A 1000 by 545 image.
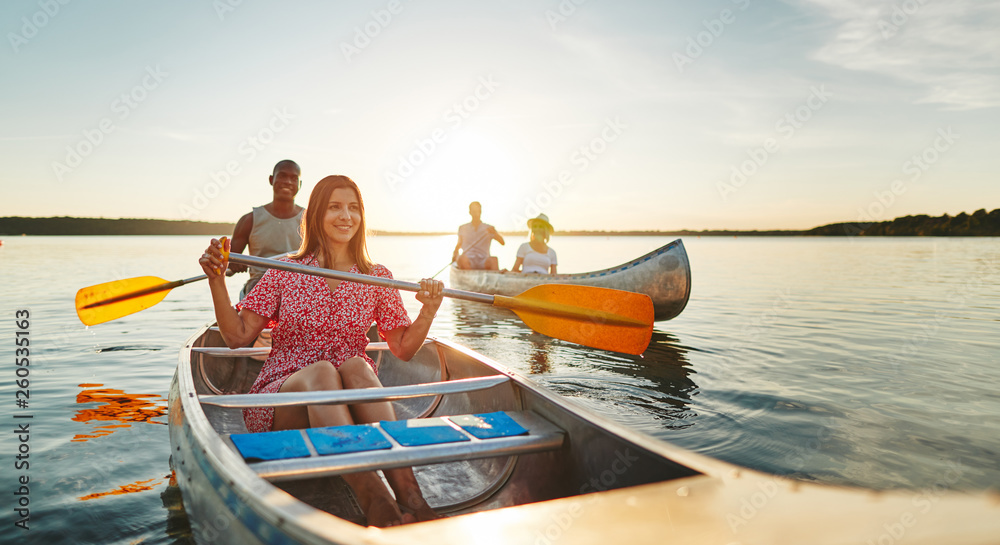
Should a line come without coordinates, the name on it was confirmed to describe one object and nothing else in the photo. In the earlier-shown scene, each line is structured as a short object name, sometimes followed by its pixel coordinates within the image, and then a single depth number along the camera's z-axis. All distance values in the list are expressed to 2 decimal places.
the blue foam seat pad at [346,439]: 2.23
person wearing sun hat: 11.12
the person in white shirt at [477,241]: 12.48
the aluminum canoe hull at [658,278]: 8.11
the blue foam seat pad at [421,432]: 2.34
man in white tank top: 5.76
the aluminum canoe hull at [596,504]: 1.36
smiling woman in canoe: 2.72
